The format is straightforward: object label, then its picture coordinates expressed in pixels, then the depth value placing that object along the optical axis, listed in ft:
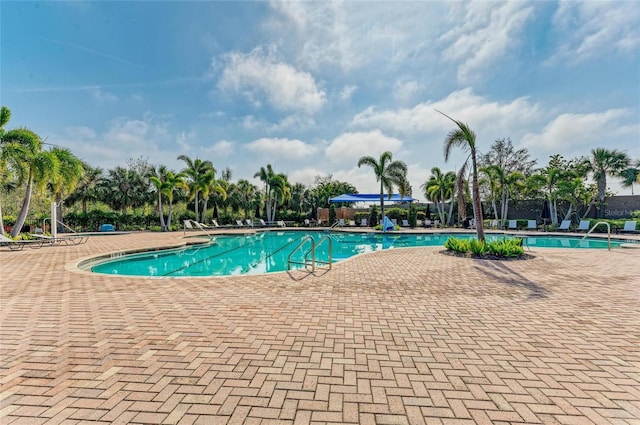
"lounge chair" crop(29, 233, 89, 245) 39.65
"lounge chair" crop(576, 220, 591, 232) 57.26
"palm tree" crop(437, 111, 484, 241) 30.25
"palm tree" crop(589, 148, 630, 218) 64.95
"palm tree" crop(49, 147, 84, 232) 43.72
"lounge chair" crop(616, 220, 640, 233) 50.78
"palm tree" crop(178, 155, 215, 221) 77.77
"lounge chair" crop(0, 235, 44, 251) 36.04
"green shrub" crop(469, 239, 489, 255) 27.71
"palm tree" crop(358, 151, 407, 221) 69.51
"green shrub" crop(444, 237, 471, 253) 29.22
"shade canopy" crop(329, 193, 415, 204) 76.54
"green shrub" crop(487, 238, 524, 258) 26.63
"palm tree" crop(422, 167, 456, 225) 78.59
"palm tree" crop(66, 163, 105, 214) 81.10
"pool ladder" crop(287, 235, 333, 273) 21.59
